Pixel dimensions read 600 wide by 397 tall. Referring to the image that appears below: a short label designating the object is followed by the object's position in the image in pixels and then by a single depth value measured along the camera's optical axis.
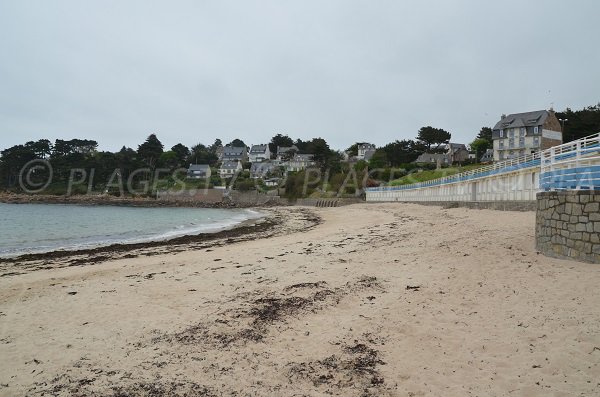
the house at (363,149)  117.44
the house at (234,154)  132.00
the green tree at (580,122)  53.09
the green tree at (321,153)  88.88
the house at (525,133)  56.44
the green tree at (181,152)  128.12
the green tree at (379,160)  80.85
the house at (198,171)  111.25
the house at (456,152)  85.99
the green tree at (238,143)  187.00
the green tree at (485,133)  86.95
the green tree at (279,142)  147.38
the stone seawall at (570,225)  6.77
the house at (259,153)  133.00
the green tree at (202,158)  130.62
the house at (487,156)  72.12
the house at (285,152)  119.43
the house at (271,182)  96.06
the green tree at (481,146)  77.19
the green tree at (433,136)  84.19
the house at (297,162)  112.96
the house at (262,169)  107.40
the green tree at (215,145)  178.12
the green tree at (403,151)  85.75
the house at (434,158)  78.56
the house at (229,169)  114.63
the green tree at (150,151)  108.88
